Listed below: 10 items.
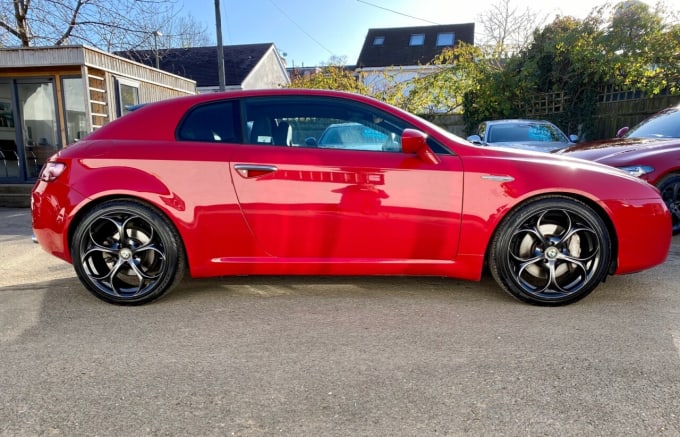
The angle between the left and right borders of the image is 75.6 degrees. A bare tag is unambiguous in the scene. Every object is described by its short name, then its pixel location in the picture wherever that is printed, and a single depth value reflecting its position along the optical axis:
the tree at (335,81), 15.53
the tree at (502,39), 13.43
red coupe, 2.85
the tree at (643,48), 9.47
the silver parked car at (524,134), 6.94
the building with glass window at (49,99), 8.34
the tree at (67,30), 13.16
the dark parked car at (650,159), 4.54
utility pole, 14.54
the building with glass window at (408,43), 29.09
